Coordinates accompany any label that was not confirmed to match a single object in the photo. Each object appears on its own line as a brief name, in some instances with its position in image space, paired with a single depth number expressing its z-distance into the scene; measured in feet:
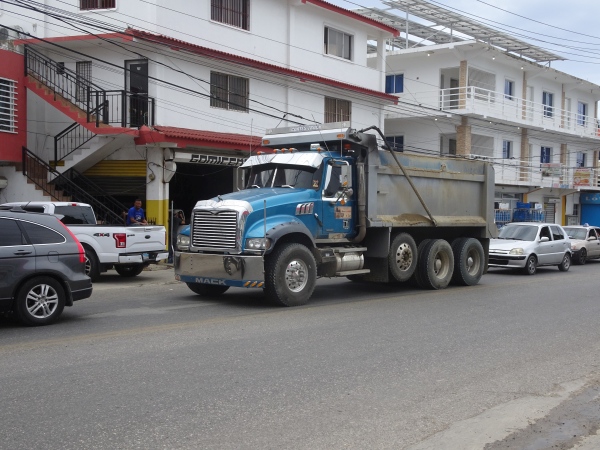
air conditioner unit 75.20
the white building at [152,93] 71.56
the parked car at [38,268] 33.04
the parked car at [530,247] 71.15
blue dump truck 41.06
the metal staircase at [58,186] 71.00
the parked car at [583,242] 90.43
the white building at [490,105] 118.93
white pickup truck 54.19
